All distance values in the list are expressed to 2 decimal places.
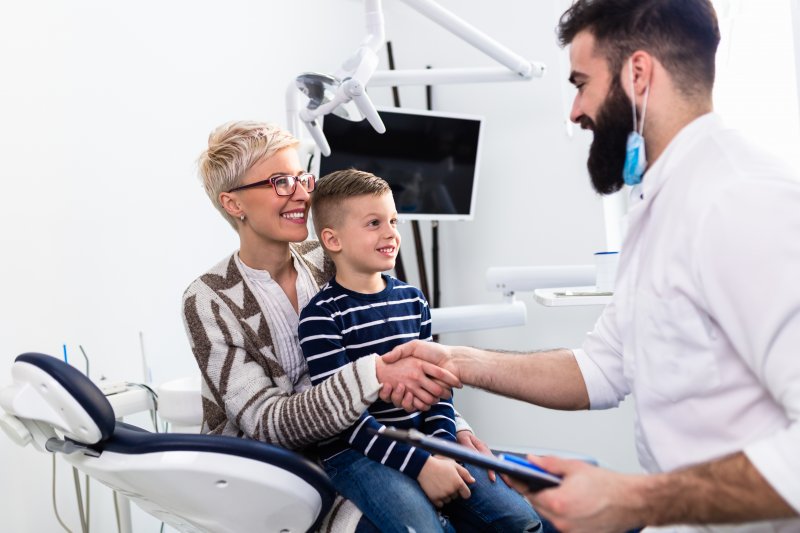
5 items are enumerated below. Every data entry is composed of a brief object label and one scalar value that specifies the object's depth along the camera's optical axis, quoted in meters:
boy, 1.18
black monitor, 2.74
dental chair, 1.01
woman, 1.18
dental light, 1.53
